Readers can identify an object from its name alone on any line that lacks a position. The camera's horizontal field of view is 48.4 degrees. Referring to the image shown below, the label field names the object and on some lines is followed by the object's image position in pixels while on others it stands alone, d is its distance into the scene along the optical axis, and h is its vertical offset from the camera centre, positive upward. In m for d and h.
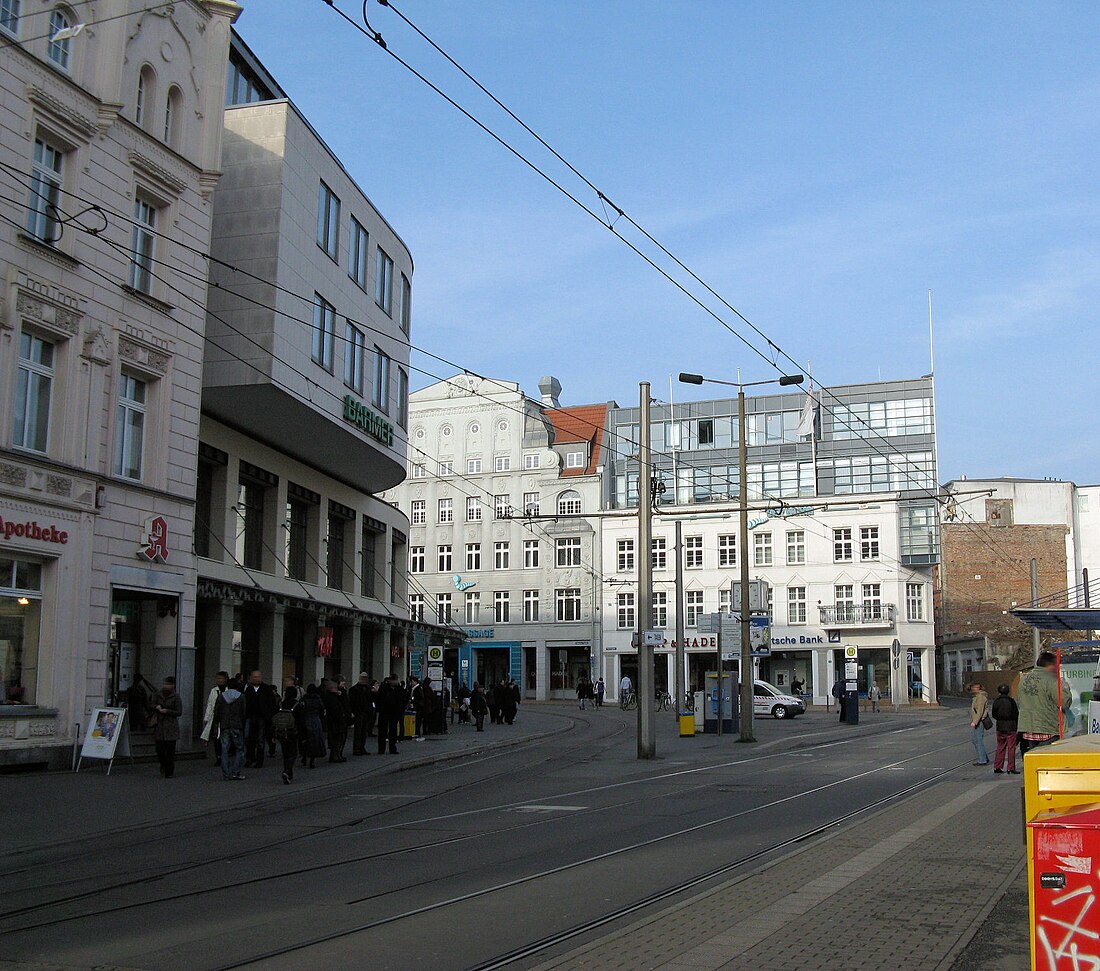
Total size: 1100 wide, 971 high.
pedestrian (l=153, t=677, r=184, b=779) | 20.53 -1.53
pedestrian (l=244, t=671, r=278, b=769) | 22.52 -1.39
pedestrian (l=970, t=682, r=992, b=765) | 21.14 -1.27
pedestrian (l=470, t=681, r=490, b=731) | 34.06 -1.81
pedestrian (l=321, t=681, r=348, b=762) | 23.53 -1.59
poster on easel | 20.17 -1.59
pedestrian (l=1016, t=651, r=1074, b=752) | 14.95 -0.74
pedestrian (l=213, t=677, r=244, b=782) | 20.21 -1.50
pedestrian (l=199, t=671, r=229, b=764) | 21.00 -1.45
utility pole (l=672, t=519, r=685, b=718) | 42.19 +0.07
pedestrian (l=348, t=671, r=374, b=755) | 25.80 -1.49
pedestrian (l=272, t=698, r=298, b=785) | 19.45 -1.56
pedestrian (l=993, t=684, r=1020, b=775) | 19.14 -1.35
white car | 50.31 -2.49
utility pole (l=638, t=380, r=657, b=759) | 24.81 +0.78
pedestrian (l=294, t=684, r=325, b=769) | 21.78 -1.49
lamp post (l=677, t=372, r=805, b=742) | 29.88 -0.07
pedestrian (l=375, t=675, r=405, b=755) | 25.66 -1.40
